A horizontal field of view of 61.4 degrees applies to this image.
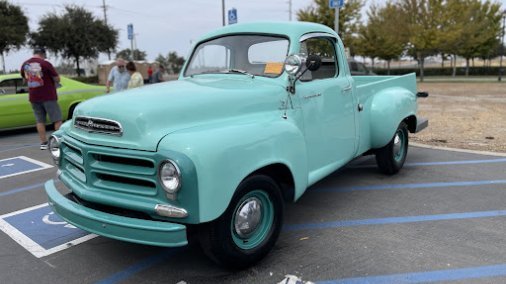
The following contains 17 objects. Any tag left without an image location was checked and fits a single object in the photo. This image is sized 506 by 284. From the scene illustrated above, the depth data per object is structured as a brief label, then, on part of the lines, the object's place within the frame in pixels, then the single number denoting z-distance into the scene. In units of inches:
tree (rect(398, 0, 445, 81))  1115.3
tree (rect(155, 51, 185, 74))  2987.2
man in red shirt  301.3
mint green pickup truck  108.8
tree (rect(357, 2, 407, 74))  1180.5
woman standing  366.9
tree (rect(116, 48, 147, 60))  2555.6
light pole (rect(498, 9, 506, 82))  1489.2
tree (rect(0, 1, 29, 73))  1161.4
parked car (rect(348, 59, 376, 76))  741.1
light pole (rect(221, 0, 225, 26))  756.6
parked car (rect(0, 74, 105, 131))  371.9
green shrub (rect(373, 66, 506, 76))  1700.5
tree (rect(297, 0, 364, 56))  1105.4
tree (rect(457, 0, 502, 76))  1169.6
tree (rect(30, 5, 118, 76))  1359.5
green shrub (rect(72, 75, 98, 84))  1432.1
